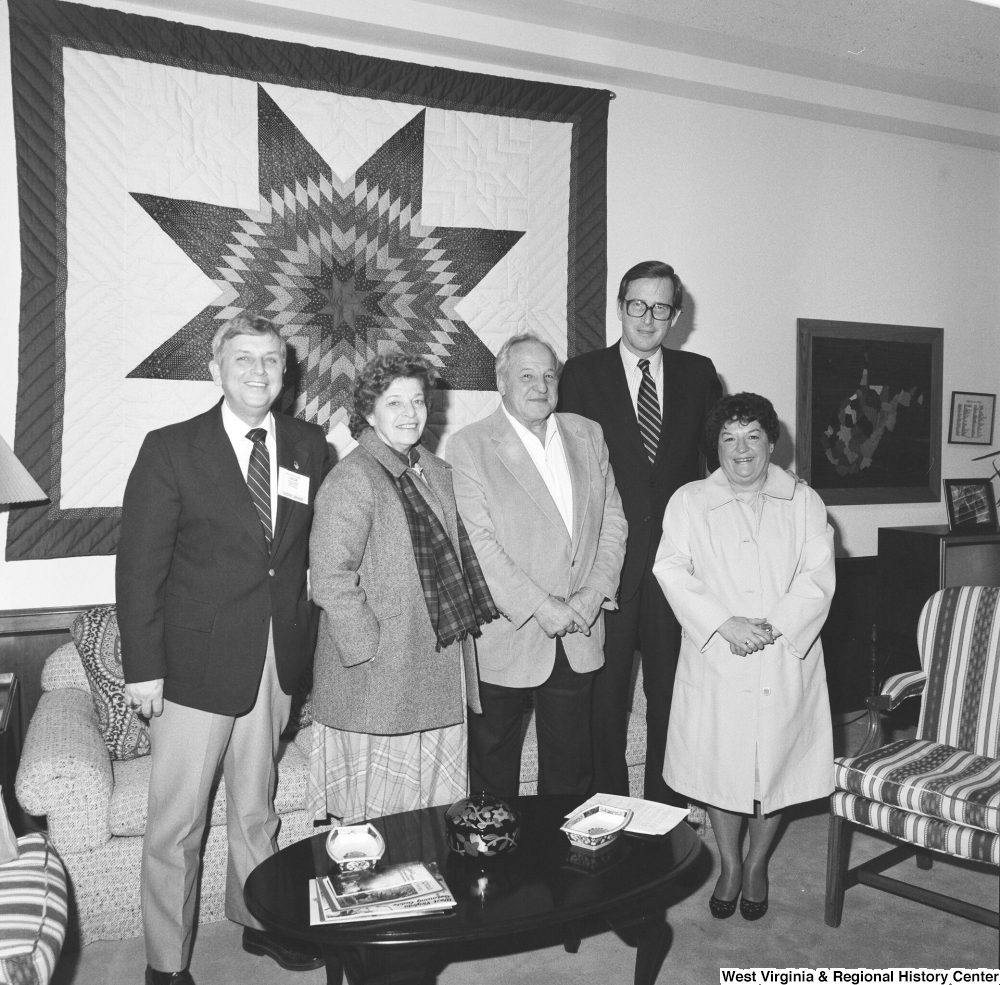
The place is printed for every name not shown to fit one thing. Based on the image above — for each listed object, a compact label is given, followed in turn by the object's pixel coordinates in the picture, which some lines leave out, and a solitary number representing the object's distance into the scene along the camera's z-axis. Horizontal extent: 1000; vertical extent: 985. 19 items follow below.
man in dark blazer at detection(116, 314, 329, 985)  2.08
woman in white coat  2.49
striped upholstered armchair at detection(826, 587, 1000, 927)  2.35
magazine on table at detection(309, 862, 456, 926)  1.67
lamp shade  2.43
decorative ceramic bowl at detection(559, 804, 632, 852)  1.96
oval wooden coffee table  1.65
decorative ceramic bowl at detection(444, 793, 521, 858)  1.90
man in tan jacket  2.49
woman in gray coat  2.22
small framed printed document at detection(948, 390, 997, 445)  4.60
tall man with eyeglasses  2.75
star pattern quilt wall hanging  2.91
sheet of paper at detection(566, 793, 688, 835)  2.04
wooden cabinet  4.06
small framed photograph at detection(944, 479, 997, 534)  4.43
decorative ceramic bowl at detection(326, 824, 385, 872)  1.85
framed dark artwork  4.21
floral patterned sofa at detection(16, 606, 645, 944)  2.37
